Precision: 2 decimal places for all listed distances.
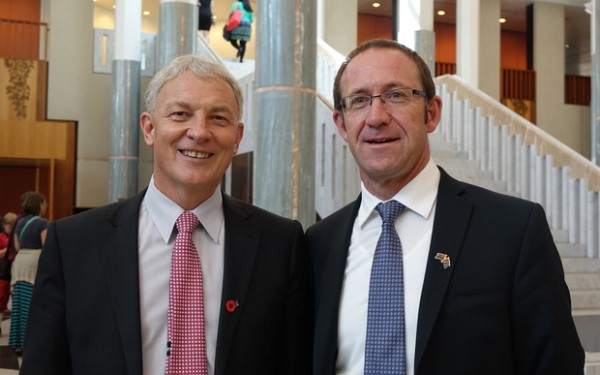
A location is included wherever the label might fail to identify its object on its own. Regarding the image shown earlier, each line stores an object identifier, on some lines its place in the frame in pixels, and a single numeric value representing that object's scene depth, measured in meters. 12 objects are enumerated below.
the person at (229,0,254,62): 13.91
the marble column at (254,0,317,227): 5.18
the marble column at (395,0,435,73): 10.93
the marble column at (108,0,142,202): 13.61
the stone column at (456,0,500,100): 17.94
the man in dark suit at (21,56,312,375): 2.00
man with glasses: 1.92
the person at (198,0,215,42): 14.18
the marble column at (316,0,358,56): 17.41
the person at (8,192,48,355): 6.61
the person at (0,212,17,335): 7.21
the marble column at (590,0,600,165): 10.62
